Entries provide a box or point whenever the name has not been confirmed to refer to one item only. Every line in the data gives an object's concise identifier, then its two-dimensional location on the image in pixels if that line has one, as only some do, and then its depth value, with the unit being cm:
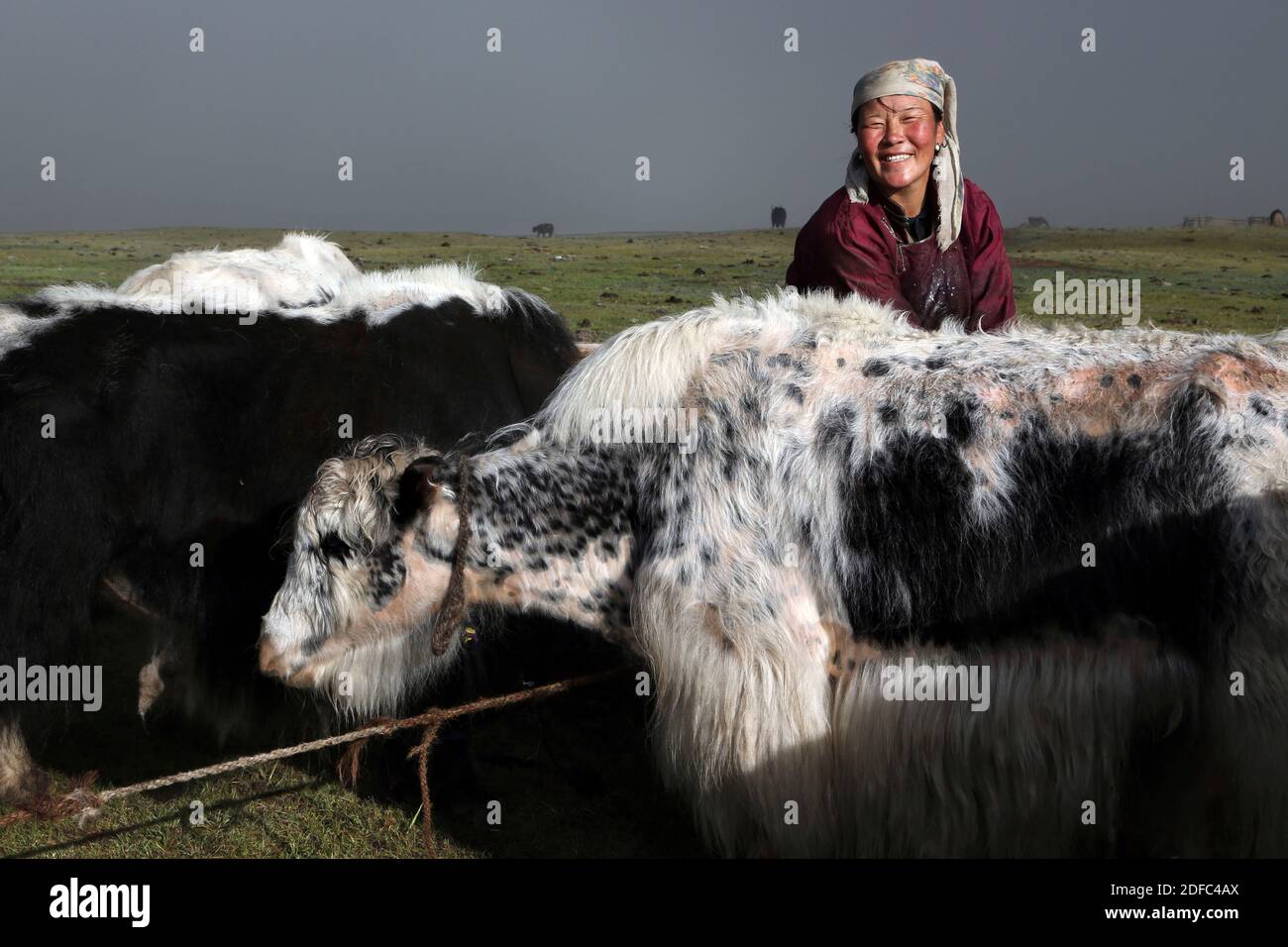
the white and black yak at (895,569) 251
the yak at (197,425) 357
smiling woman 374
